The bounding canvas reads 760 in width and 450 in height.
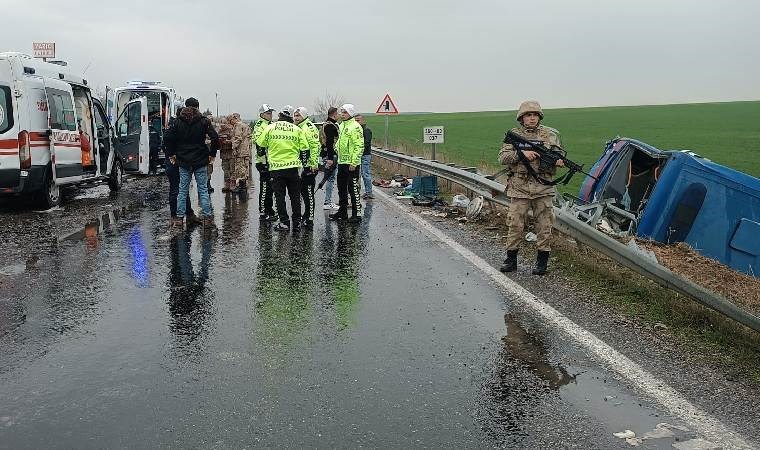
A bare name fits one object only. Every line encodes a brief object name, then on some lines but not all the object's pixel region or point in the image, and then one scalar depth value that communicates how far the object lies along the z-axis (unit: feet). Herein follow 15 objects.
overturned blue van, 26.48
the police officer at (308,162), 34.37
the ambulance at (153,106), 66.08
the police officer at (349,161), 35.55
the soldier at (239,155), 48.80
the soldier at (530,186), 22.94
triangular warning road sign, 73.53
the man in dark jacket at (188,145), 33.53
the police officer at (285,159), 32.42
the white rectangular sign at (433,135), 57.41
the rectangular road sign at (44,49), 75.40
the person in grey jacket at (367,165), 45.85
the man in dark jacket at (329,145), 40.88
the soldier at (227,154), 48.78
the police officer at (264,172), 36.09
